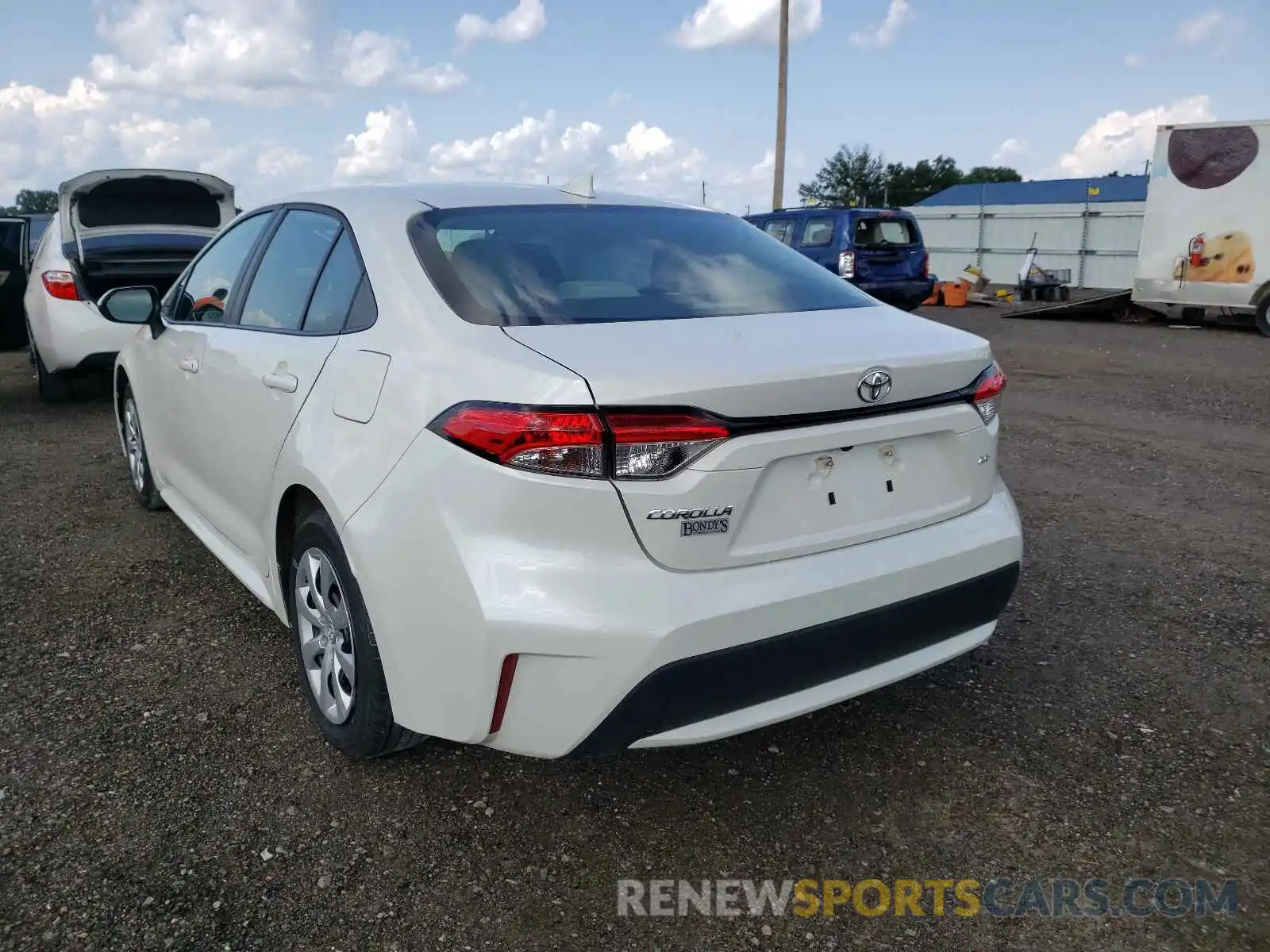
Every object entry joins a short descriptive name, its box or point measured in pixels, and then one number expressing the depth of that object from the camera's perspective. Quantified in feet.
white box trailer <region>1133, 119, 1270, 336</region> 45.62
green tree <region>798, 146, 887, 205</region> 190.80
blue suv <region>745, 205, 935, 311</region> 50.31
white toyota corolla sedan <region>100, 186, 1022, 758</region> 6.79
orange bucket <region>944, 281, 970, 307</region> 65.72
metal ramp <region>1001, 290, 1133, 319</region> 54.49
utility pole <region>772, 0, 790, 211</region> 68.03
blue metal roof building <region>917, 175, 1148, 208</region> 102.78
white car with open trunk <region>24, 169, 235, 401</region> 24.06
